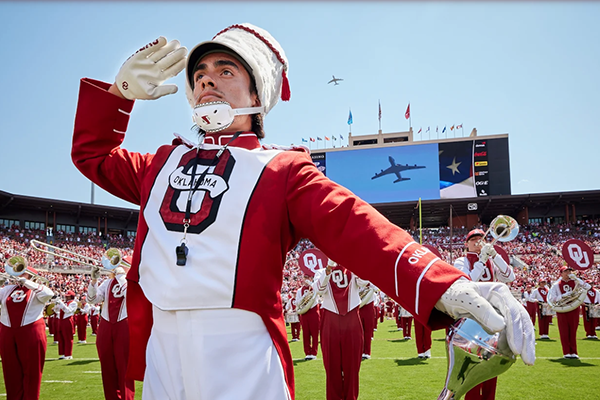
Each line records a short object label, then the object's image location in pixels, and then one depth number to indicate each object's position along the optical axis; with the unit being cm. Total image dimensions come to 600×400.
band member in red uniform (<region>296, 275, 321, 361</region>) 1309
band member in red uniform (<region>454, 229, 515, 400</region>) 728
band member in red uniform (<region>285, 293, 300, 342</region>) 1797
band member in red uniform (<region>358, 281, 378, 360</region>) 993
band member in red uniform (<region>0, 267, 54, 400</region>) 745
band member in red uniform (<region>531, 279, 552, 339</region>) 1623
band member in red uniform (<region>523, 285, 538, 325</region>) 1972
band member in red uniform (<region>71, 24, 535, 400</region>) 163
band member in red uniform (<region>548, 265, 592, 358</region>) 1157
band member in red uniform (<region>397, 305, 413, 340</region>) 1769
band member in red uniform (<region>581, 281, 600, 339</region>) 1641
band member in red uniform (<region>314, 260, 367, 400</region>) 746
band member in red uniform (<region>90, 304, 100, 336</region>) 2226
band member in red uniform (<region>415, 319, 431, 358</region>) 1176
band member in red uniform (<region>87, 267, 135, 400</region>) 743
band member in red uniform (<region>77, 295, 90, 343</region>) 1962
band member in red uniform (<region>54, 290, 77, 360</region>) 1423
